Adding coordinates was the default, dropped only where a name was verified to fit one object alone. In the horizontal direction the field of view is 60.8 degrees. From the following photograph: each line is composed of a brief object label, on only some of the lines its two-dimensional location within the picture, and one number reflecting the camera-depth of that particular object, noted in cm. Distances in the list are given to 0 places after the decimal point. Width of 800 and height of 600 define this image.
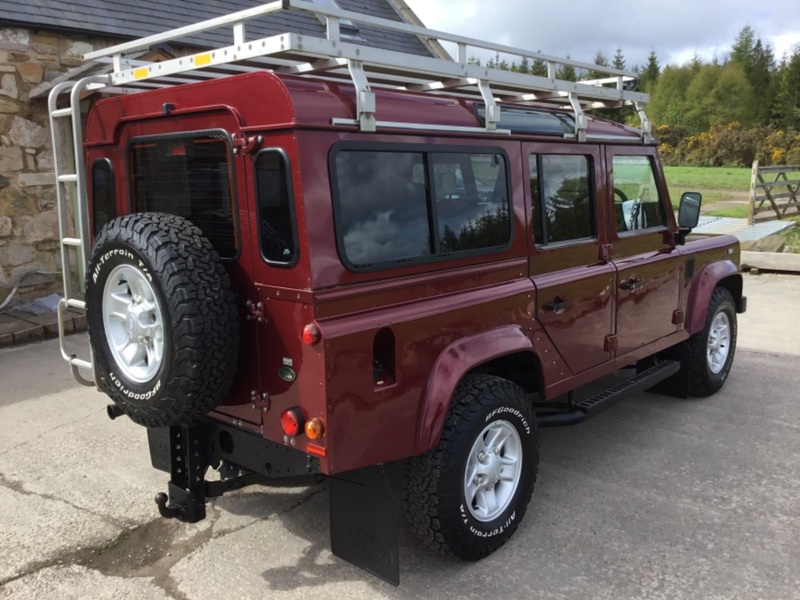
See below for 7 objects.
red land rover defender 258
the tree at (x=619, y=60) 8394
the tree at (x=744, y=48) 7139
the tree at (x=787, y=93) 5491
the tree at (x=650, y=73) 7426
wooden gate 1461
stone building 770
